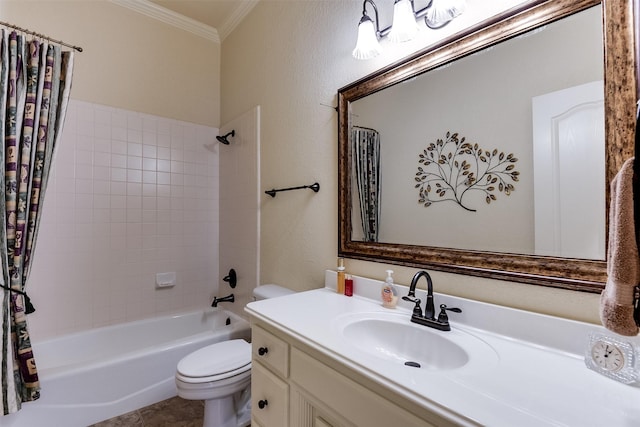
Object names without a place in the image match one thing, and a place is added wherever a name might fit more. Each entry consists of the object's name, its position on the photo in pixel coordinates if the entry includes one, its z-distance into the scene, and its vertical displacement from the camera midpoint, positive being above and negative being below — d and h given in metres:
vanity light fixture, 1.03 +0.74
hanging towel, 0.50 -0.08
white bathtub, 1.52 -0.89
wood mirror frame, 0.73 +0.28
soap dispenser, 1.16 -0.30
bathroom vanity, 0.57 -0.36
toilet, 1.40 -0.78
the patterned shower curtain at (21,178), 1.39 +0.20
